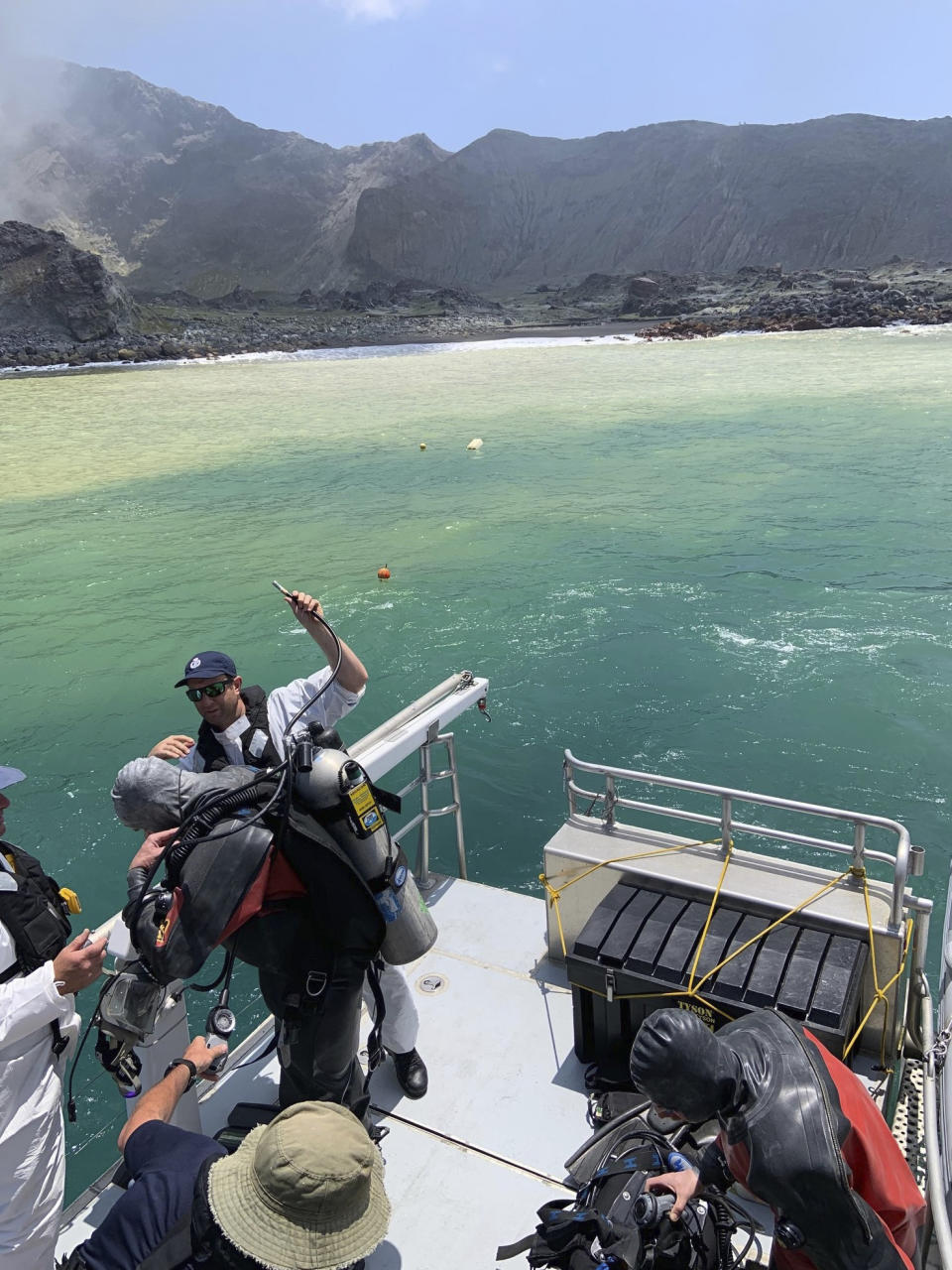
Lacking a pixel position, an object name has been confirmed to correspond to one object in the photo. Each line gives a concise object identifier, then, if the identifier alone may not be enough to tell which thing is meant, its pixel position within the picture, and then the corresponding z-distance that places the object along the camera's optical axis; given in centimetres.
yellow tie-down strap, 336
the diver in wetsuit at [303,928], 255
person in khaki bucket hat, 183
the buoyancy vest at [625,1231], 228
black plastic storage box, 325
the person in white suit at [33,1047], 261
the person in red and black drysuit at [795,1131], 208
